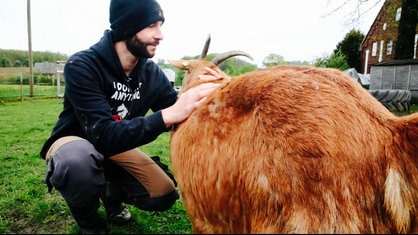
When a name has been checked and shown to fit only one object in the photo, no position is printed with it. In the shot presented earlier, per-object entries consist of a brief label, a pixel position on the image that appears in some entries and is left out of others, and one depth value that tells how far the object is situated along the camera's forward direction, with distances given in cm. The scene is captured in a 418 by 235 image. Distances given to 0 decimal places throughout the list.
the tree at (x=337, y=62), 2538
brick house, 4167
